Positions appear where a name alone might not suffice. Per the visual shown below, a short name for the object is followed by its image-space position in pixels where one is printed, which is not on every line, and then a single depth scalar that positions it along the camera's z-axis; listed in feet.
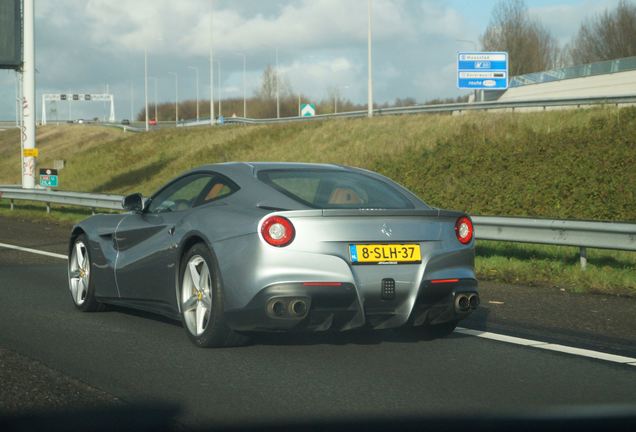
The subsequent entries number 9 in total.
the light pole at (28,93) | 103.09
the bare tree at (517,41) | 264.52
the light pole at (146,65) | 255.70
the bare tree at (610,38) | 239.71
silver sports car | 21.83
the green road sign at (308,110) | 217.15
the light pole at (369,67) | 134.72
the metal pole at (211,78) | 189.88
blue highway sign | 161.68
